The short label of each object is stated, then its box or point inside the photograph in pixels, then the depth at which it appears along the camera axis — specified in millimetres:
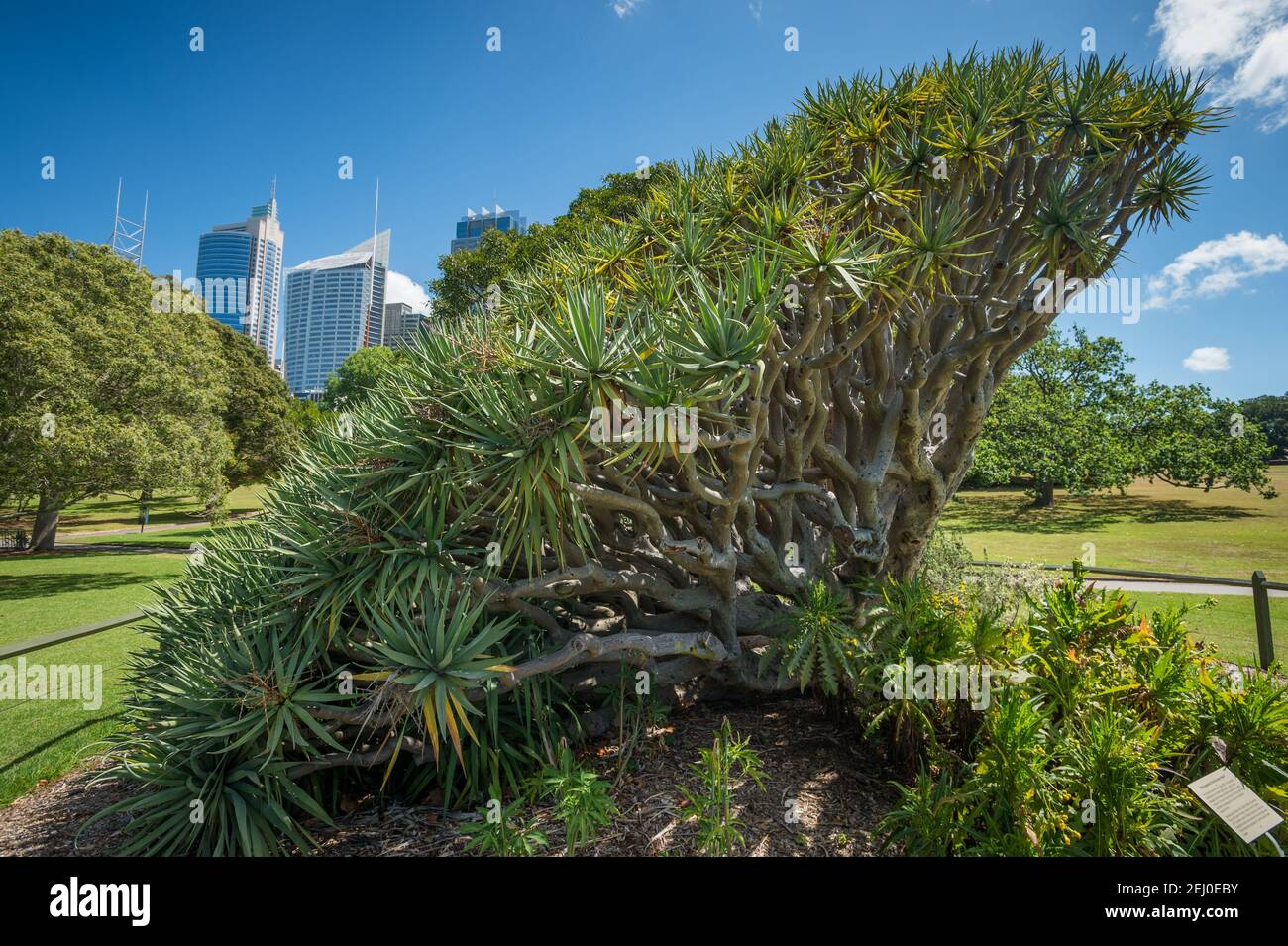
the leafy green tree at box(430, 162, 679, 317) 15773
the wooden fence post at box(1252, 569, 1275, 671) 6590
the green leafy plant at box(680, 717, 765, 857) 3564
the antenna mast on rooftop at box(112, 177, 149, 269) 17134
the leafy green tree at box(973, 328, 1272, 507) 21625
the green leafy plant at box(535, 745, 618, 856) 3627
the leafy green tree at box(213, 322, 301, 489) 26234
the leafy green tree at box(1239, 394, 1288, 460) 22688
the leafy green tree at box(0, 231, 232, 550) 12922
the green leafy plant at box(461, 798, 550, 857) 3531
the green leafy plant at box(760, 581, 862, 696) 4473
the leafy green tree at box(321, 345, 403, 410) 36125
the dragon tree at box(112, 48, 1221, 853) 3666
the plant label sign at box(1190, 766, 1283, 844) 2977
